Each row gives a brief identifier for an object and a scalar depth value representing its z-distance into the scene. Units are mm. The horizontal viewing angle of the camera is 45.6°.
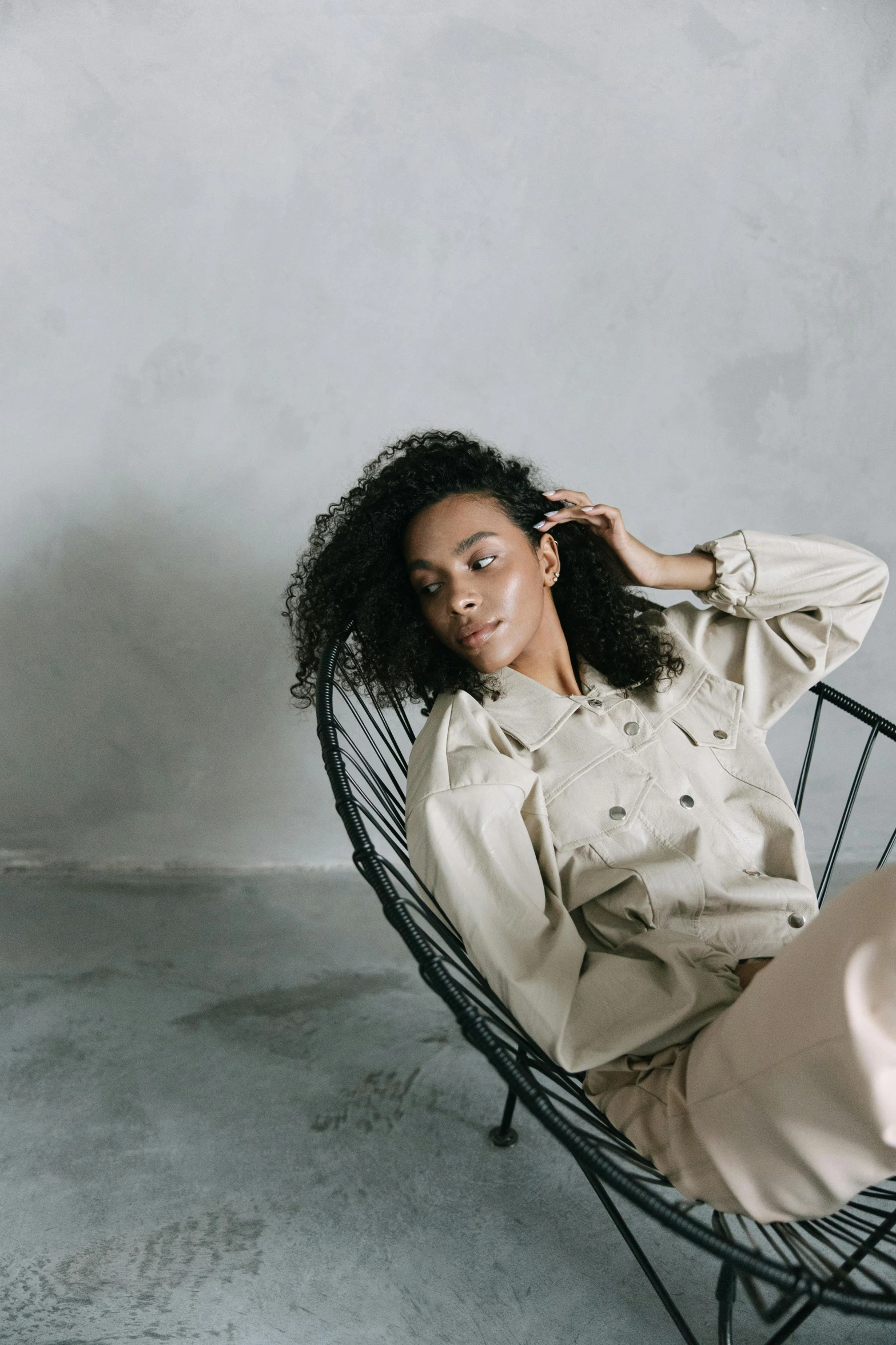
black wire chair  912
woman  985
